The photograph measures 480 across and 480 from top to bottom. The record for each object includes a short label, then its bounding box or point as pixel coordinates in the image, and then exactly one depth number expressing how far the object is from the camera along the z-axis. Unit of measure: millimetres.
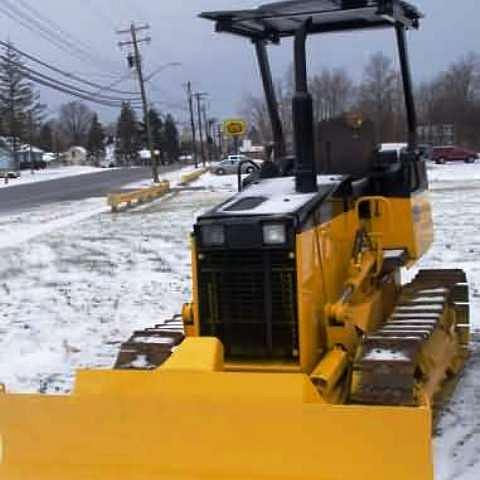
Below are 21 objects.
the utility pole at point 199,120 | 103512
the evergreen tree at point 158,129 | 122250
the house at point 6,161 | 99562
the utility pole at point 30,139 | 98838
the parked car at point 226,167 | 62516
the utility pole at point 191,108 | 101000
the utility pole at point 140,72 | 49362
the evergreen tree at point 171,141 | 134312
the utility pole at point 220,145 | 132400
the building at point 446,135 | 56359
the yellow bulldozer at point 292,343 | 4168
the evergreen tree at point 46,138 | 139250
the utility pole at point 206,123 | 117625
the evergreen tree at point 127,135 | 131250
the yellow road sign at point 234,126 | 23644
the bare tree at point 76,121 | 156750
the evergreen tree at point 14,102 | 95375
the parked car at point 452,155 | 62656
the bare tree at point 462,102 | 70875
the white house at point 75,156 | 129800
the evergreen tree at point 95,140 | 139125
